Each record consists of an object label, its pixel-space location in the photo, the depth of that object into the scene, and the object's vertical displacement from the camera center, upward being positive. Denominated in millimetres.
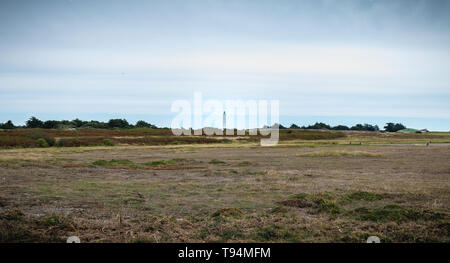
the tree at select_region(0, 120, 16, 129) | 104944 +1596
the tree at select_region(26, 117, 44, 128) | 110250 +2241
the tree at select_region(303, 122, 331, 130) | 168000 +2301
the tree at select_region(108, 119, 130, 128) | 124688 +2549
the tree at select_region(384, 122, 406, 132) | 171375 +1959
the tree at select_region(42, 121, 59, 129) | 112700 +1733
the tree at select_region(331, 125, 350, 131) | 169000 +1890
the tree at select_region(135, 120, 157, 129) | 130250 +2085
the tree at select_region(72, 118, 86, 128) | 121912 +2533
